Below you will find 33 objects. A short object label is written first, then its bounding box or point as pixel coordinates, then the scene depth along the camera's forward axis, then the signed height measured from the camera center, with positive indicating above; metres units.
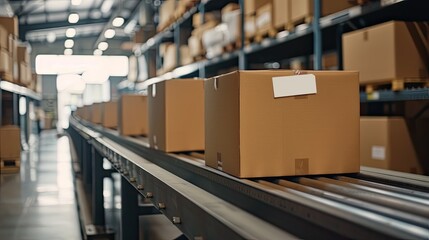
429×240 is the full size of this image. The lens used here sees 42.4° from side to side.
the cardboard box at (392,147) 3.35 -0.23
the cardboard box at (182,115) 2.51 -0.01
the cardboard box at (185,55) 7.67 +0.82
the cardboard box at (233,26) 5.49 +0.86
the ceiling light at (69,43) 26.58 +3.43
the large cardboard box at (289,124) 1.66 -0.04
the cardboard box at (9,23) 9.47 +1.57
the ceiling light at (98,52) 27.18 +3.03
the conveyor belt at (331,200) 0.99 -0.21
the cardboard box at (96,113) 6.76 +0.01
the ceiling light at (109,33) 20.60 +3.11
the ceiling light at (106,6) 19.17 +3.87
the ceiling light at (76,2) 17.08 +3.52
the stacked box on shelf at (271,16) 4.52 +0.81
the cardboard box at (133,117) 4.03 -0.03
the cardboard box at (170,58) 8.57 +0.87
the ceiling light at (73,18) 19.84 +3.51
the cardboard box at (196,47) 6.97 +0.84
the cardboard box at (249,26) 5.18 +0.81
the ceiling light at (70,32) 23.09 +3.57
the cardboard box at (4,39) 7.72 +1.09
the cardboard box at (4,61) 7.72 +0.77
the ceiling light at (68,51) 27.09 +3.09
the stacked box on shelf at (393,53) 3.24 +0.33
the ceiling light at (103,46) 25.99 +3.25
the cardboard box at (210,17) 6.87 +1.20
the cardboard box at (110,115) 5.89 -0.02
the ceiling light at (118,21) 18.38 +3.17
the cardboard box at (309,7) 4.11 +0.78
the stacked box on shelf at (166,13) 8.61 +1.62
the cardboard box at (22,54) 10.48 +1.17
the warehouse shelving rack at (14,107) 9.70 +0.16
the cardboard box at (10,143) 7.93 -0.40
